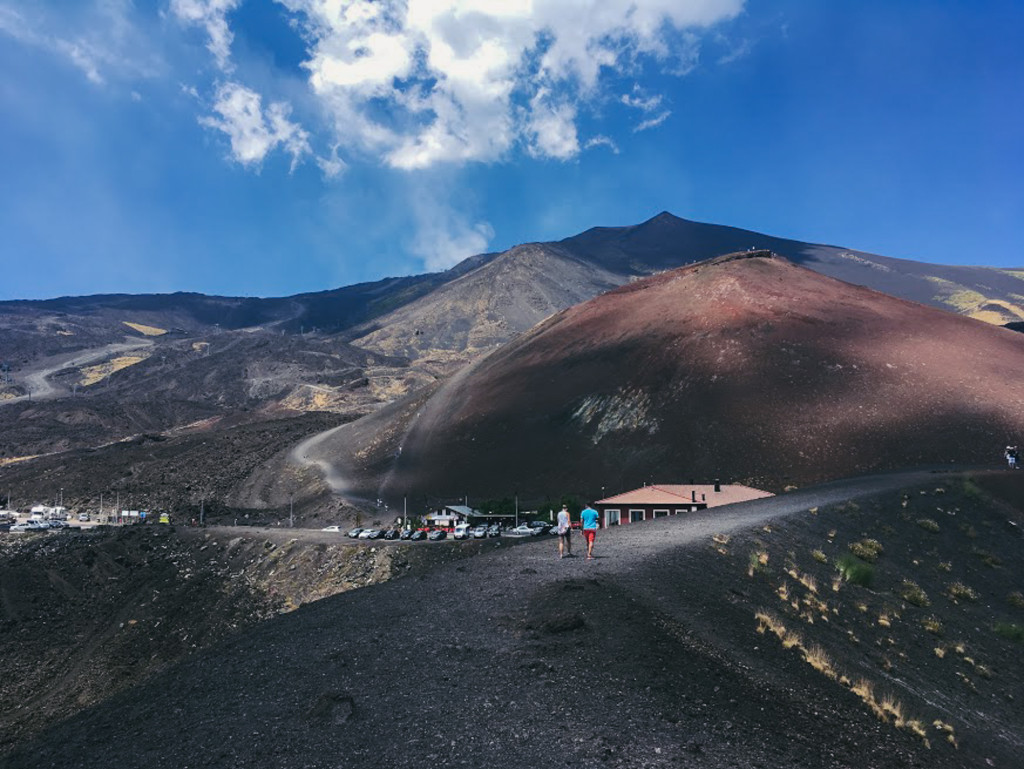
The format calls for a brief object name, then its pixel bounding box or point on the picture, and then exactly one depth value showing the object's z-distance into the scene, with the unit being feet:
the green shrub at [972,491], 108.58
